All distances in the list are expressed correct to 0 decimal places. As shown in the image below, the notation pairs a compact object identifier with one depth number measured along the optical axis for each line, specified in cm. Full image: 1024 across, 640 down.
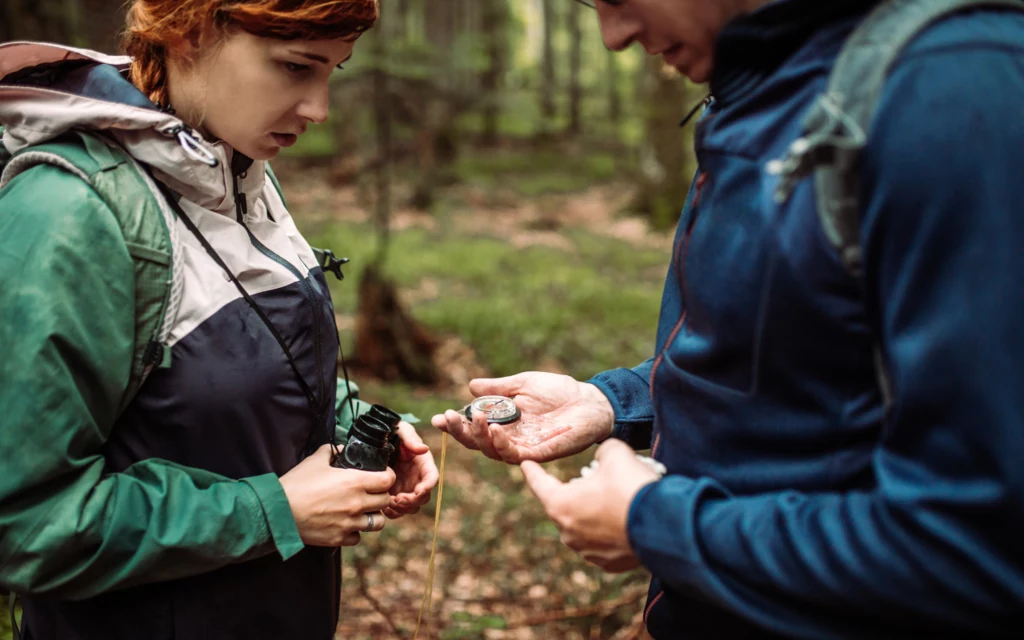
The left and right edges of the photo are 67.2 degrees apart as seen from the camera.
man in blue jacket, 100
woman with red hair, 157
